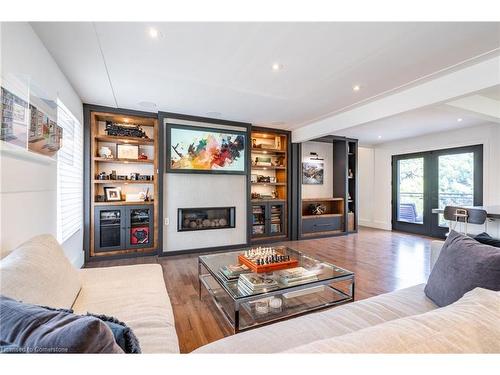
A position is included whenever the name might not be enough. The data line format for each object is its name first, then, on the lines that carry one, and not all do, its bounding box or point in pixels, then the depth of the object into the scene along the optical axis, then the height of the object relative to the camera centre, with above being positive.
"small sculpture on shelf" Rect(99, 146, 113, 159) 3.68 +0.55
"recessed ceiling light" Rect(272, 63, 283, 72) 2.33 +1.25
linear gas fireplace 4.05 -0.57
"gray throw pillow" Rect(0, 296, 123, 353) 0.52 -0.35
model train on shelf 3.73 +0.93
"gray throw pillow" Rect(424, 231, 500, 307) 1.13 -0.43
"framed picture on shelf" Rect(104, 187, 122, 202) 3.72 -0.11
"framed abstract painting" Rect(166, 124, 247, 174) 3.88 +0.67
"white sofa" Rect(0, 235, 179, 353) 1.01 -0.69
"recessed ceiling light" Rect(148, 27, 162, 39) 1.79 +1.22
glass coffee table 1.75 -0.82
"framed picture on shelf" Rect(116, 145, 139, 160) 3.78 +0.58
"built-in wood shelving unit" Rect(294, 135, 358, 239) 5.19 -0.11
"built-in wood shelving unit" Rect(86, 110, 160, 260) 3.51 -0.07
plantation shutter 2.46 +0.13
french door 4.76 +0.08
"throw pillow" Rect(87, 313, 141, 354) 0.69 -0.46
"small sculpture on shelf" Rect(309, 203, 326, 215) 5.53 -0.51
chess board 2.10 -0.70
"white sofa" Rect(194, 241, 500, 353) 0.58 -0.40
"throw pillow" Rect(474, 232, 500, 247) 1.62 -0.38
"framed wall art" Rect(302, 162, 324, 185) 5.65 +0.37
